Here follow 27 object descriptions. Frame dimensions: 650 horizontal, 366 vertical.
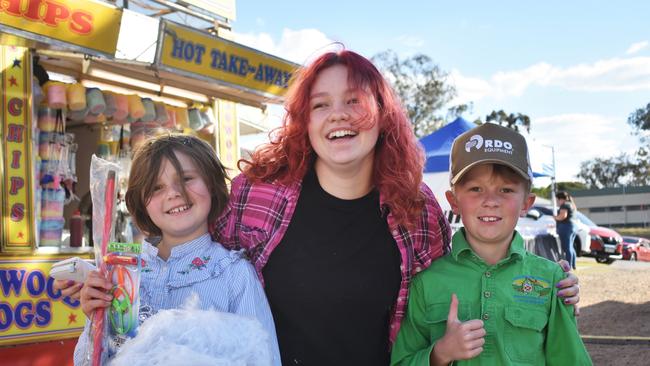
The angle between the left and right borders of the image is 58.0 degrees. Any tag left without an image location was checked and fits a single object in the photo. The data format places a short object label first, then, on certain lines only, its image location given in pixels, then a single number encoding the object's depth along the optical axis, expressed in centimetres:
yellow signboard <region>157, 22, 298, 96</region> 548
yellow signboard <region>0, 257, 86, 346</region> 464
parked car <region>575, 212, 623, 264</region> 1883
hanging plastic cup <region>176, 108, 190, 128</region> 669
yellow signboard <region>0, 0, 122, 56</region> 443
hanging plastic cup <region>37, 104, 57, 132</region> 536
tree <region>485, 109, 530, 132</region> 5303
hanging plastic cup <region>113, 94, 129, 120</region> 599
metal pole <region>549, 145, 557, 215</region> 1115
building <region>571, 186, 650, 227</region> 5919
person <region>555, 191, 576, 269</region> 1325
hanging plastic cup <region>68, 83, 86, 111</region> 548
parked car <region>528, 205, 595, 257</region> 1717
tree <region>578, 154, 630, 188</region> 6975
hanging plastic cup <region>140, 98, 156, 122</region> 633
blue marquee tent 875
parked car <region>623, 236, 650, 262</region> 2023
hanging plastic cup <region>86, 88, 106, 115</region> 570
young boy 202
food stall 470
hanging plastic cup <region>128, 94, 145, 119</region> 613
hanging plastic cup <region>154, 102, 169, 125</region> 650
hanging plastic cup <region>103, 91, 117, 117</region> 592
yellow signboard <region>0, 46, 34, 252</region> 477
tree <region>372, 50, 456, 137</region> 3244
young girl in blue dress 192
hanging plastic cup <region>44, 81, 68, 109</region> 532
